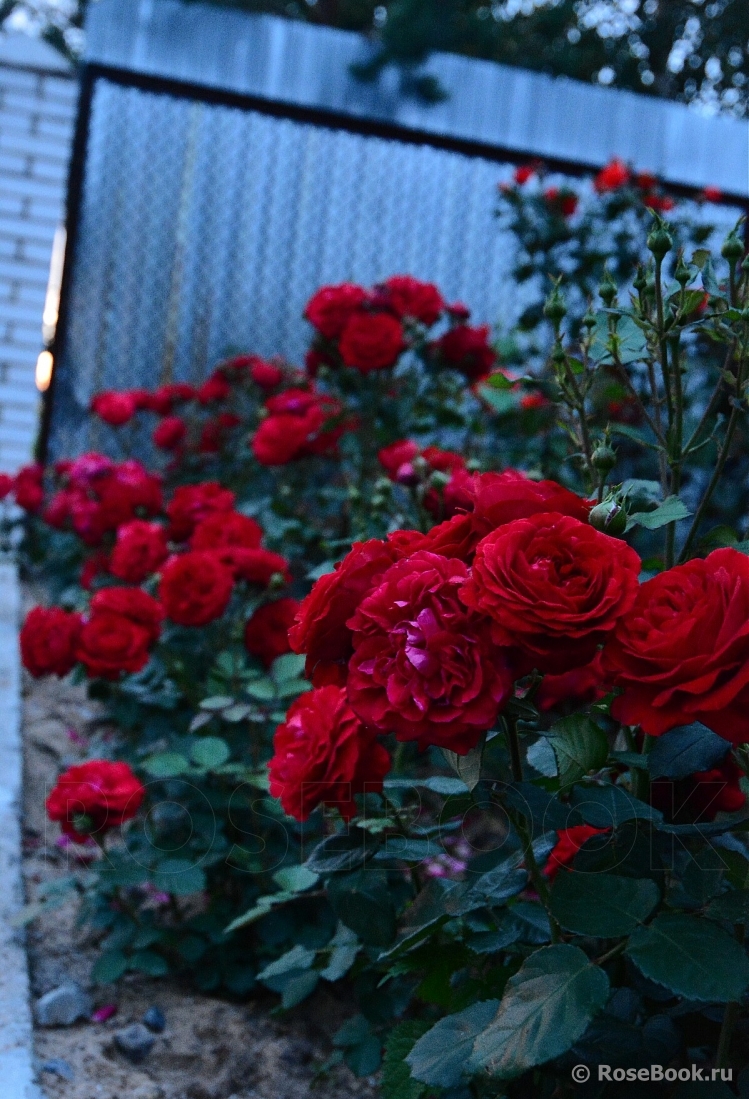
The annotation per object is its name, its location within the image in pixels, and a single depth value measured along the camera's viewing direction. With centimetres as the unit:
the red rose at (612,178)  321
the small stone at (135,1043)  129
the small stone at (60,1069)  119
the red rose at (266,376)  260
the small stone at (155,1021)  136
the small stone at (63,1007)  132
